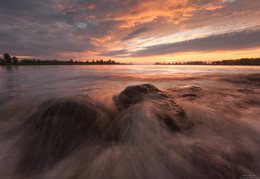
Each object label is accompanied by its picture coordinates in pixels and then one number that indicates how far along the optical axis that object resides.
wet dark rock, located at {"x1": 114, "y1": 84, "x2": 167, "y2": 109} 3.85
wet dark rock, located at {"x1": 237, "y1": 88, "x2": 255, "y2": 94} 5.56
